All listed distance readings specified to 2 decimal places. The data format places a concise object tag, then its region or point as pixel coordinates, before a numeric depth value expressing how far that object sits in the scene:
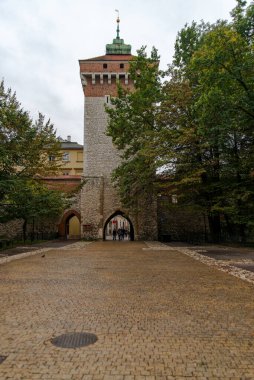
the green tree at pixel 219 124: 14.05
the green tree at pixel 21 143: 15.53
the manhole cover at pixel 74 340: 3.54
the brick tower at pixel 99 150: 28.66
